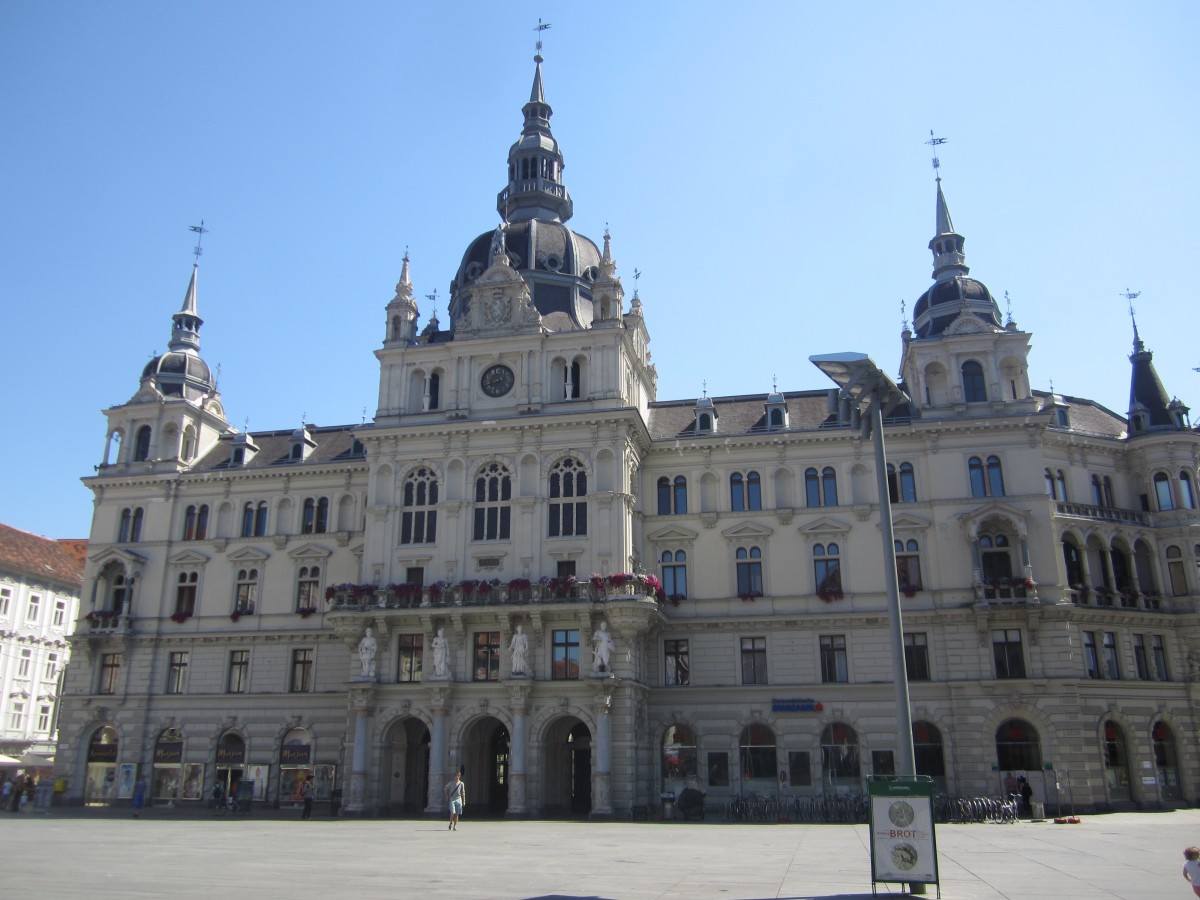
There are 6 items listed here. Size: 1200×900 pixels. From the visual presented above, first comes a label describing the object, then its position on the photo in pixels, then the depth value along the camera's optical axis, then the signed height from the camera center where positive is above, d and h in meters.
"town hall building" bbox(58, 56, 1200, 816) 45.41 +7.84
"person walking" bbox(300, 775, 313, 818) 43.75 -1.91
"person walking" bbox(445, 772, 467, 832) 34.56 -1.52
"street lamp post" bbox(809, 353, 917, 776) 20.98 +7.88
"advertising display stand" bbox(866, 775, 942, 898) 17.97 -1.38
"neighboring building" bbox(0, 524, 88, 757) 64.94 +7.86
